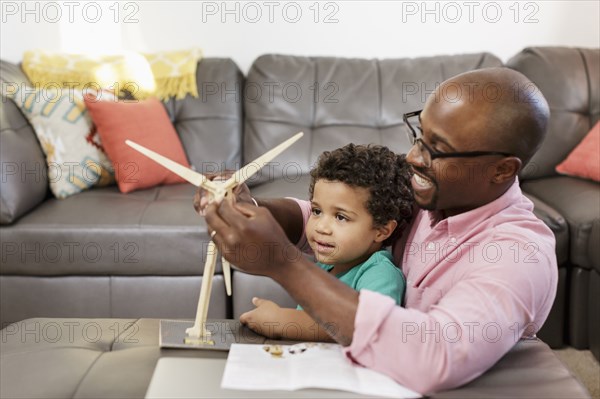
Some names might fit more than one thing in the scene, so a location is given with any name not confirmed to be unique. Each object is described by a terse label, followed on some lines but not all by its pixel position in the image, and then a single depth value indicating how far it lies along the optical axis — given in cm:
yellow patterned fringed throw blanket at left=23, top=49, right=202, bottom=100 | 304
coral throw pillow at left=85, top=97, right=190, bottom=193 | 271
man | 101
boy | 144
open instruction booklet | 100
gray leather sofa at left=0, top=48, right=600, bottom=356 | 237
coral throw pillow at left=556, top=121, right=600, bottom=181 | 272
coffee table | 102
